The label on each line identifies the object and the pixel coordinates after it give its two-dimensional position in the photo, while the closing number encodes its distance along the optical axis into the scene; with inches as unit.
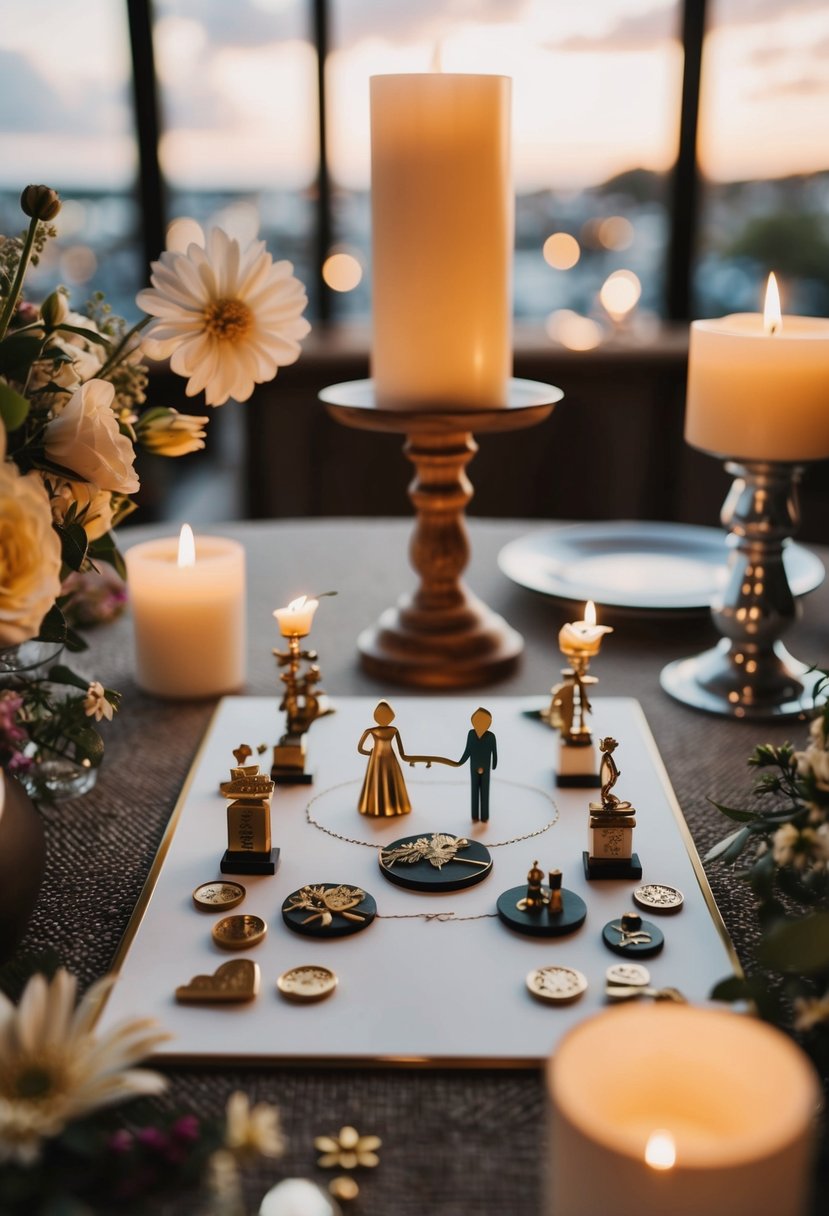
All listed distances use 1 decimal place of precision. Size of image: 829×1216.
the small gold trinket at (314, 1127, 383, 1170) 20.6
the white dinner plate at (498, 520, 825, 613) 47.8
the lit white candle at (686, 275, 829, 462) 39.1
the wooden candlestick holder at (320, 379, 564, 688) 42.6
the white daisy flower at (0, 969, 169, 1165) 18.7
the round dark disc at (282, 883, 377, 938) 27.3
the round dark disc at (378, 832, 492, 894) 29.3
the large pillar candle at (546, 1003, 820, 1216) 15.3
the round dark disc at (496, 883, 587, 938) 27.2
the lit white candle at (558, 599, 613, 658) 34.0
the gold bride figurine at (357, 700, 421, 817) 32.9
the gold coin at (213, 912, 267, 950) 26.7
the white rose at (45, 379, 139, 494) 26.5
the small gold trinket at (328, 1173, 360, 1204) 19.8
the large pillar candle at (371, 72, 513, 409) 40.3
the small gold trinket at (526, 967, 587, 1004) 24.7
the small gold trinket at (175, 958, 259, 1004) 24.7
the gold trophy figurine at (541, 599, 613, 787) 34.5
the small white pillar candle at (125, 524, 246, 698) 41.4
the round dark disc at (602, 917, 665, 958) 26.3
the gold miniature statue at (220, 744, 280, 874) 30.1
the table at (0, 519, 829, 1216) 21.0
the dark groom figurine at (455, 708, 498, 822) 31.8
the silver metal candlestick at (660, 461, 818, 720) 41.1
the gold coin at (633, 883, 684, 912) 28.2
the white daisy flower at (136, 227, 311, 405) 31.3
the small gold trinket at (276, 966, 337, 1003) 24.9
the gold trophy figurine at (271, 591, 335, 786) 34.7
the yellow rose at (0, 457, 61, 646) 22.2
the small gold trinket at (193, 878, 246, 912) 28.4
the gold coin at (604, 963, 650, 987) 25.2
